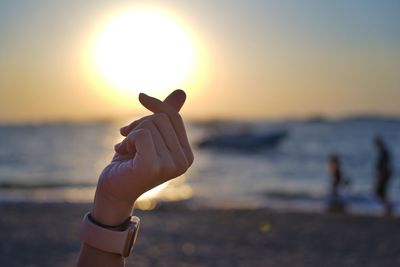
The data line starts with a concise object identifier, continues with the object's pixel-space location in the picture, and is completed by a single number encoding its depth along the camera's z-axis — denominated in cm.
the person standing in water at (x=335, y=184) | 1841
